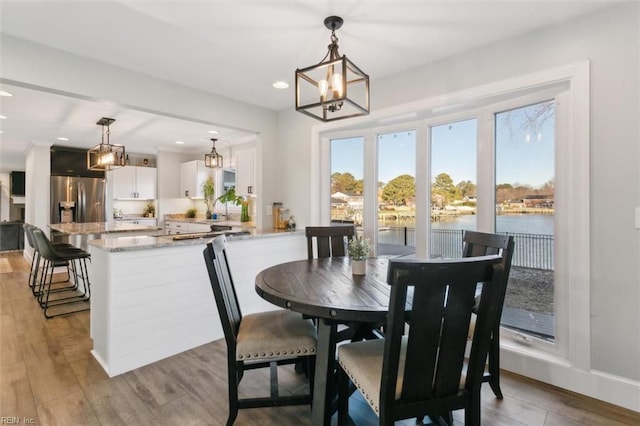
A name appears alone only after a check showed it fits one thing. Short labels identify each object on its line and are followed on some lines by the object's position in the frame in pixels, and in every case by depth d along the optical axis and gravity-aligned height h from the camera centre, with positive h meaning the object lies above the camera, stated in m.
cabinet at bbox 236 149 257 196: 4.88 +0.65
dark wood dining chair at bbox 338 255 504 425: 1.10 -0.49
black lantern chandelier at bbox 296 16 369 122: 1.69 +0.75
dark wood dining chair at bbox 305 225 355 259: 2.85 -0.24
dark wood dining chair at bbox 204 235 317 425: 1.68 -0.73
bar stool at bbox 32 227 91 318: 3.62 -0.91
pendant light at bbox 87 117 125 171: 4.45 +0.83
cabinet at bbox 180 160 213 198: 6.61 +0.79
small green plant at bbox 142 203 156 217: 7.50 +0.05
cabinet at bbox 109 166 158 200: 6.86 +0.68
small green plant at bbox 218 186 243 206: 5.17 +0.26
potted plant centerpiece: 2.05 -0.28
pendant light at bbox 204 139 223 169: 5.58 +0.96
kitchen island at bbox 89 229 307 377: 2.37 -0.74
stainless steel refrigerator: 6.16 +0.26
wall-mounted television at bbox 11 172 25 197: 9.24 +0.84
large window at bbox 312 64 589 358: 2.11 +0.23
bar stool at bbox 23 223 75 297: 4.03 -0.69
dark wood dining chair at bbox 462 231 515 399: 1.87 -0.27
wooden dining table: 1.43 -0.44
